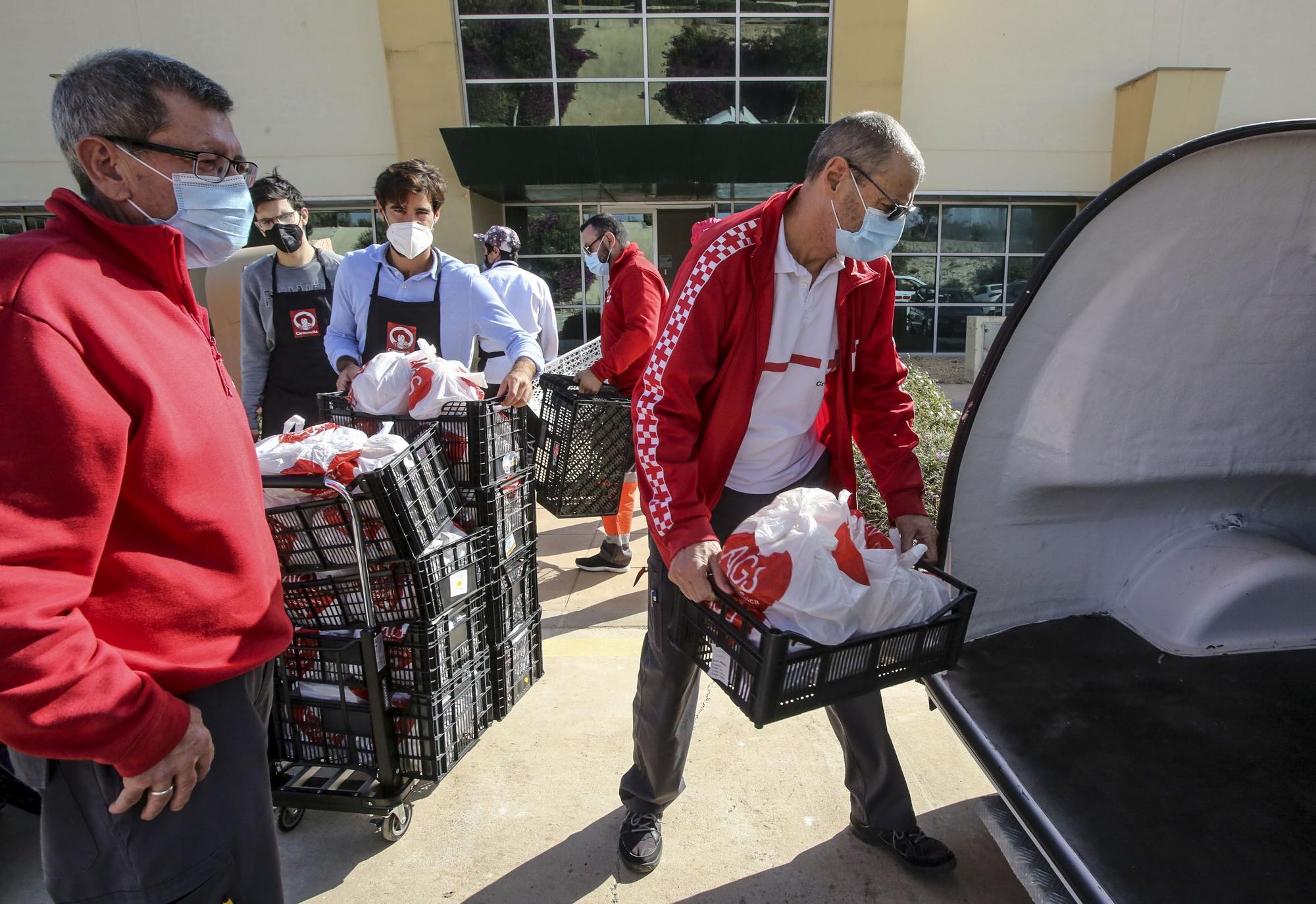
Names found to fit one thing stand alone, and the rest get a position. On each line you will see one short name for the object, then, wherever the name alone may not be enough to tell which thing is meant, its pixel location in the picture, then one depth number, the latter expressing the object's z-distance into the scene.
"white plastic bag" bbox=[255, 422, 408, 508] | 2.26
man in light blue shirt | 3.54
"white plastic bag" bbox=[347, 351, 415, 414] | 2.75
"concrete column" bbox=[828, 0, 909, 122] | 12.58
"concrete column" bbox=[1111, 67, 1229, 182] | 12.58
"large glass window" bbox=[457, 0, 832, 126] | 12.78
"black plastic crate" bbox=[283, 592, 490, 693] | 2.42
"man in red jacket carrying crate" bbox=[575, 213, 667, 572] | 4.41
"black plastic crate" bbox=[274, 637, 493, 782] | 2.50
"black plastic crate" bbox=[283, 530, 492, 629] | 2.38
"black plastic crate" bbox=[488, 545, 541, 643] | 2.84
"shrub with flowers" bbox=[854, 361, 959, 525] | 4.42
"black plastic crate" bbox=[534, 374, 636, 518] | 4.10
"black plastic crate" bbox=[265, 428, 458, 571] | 2.24
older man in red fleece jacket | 1.20
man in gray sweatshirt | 4.07
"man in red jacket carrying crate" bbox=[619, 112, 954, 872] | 2.11
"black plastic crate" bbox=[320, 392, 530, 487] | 2.67
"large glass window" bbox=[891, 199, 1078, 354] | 14.39
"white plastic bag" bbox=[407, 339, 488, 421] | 2.73
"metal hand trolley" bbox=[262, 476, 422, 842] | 2.42
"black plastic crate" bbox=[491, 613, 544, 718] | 2.90
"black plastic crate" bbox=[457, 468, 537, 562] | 2.72
